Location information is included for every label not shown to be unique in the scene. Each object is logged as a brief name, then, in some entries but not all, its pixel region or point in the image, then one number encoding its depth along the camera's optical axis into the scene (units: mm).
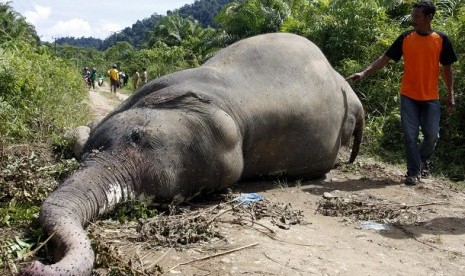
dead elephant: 3404
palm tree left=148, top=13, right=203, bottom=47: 35875
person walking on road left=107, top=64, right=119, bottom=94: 21814
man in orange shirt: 5430
